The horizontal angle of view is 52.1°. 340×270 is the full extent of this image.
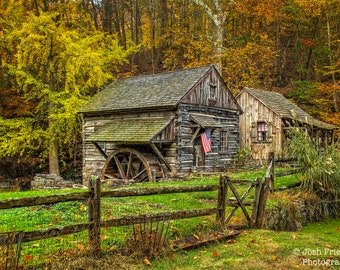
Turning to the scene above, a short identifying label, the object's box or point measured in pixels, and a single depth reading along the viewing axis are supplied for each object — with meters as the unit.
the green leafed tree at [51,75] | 21.47
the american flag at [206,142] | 18.91
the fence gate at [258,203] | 7.94
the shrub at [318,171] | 11.52
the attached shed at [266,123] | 21.86
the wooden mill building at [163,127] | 17.84
